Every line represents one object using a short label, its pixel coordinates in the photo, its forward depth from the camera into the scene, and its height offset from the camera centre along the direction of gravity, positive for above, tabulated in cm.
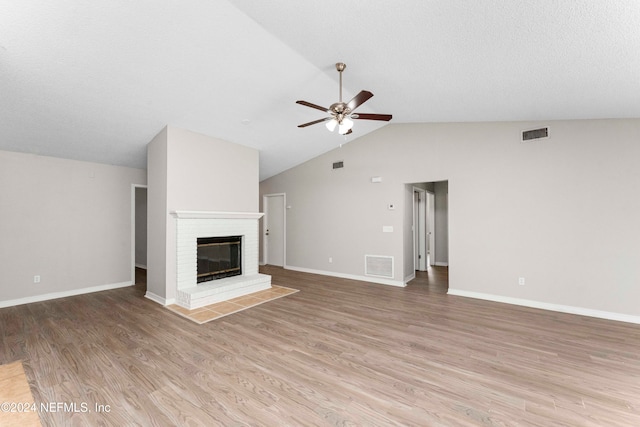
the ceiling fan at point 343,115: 307 +119
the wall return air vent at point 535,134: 408 +124
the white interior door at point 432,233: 782 -49
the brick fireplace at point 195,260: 424 -74
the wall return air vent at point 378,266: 564 -104
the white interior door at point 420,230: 680 -36
